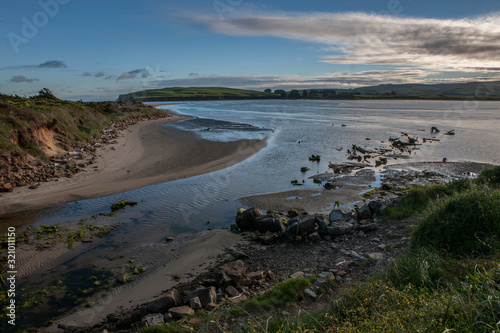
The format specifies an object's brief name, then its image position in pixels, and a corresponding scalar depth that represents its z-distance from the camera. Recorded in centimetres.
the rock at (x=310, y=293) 596
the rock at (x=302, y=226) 929
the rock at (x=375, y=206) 1061
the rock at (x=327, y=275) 668
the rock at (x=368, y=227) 952
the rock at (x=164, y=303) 616
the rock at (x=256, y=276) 714
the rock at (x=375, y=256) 739
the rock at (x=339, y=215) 1009
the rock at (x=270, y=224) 982
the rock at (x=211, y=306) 606
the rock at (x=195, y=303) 612
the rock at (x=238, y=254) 849
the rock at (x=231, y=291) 658
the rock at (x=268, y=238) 926
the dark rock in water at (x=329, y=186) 1490
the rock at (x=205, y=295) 624
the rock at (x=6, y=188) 1362
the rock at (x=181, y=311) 579
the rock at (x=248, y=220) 1040
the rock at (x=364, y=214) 1031
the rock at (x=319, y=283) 634
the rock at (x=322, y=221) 955
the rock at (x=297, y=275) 701
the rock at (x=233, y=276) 689
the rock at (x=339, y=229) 936
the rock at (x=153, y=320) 553
